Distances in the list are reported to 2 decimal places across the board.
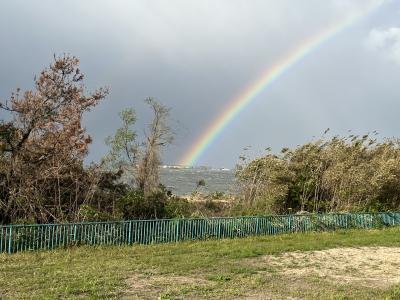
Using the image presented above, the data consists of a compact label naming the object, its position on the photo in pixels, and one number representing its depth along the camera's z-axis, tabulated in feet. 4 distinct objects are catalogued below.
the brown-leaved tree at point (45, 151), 56.65
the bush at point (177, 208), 64.75
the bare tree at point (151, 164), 85.87
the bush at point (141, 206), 61.87
